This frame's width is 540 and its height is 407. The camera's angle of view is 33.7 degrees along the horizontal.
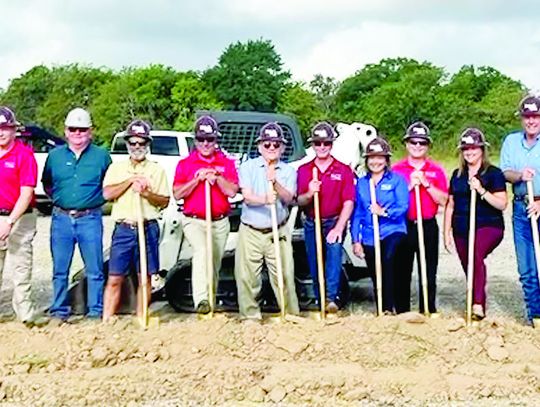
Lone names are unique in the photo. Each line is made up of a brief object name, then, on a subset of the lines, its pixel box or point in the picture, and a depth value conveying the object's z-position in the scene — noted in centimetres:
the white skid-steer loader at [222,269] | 887
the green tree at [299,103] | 4453
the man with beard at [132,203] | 740
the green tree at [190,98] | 4231
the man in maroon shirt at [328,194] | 773
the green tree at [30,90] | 5675
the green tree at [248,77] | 4431
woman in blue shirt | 768
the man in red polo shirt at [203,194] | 747
